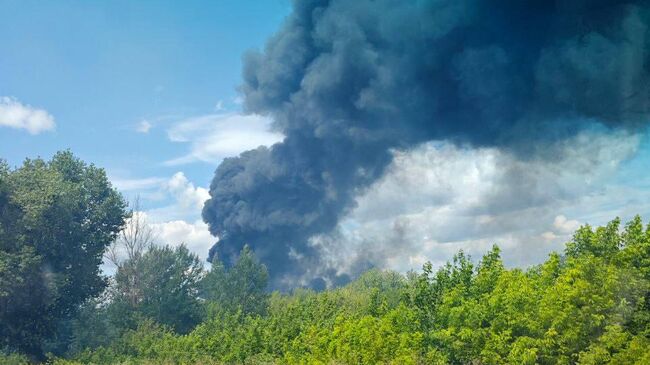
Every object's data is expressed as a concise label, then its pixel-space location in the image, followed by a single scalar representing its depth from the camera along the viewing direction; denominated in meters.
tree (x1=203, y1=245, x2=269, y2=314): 53.25
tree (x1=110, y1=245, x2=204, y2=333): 50.09
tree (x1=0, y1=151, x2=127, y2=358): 39.88
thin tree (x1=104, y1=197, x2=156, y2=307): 52.59
